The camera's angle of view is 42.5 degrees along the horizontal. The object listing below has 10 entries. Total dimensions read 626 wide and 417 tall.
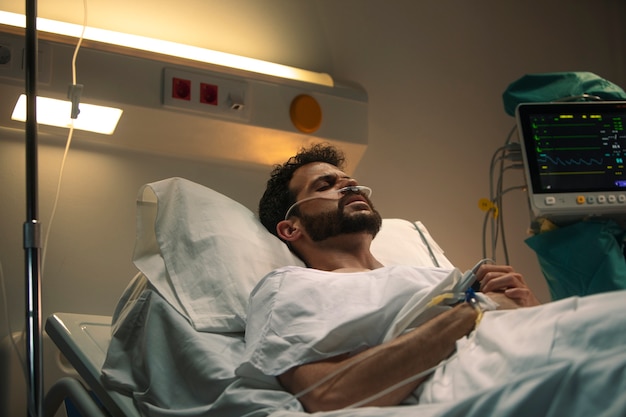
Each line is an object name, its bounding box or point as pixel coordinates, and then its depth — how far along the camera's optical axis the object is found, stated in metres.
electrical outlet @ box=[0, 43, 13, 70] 2.15
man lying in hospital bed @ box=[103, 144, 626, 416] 1.02
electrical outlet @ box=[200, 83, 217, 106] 2.39
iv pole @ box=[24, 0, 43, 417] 1.36
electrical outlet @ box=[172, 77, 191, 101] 2.34
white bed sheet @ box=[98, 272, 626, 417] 0.98
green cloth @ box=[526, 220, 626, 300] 2.10
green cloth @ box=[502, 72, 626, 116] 2.40
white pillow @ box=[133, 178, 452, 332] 1.76
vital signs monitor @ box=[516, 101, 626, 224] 2.18
